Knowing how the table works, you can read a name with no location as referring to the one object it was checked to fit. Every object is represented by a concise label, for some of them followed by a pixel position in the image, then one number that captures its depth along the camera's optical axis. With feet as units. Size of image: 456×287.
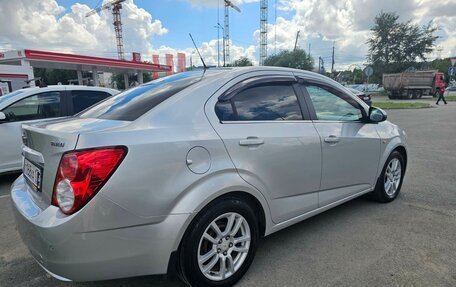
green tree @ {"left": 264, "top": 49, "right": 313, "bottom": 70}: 218.59
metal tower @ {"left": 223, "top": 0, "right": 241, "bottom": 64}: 258.37
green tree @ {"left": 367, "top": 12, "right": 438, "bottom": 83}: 131.13
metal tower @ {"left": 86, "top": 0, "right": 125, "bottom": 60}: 291.58
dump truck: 102.53
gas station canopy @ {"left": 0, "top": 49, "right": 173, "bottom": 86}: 96.12
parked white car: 18.19
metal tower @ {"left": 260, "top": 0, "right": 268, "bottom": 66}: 280.10
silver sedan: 6.73
